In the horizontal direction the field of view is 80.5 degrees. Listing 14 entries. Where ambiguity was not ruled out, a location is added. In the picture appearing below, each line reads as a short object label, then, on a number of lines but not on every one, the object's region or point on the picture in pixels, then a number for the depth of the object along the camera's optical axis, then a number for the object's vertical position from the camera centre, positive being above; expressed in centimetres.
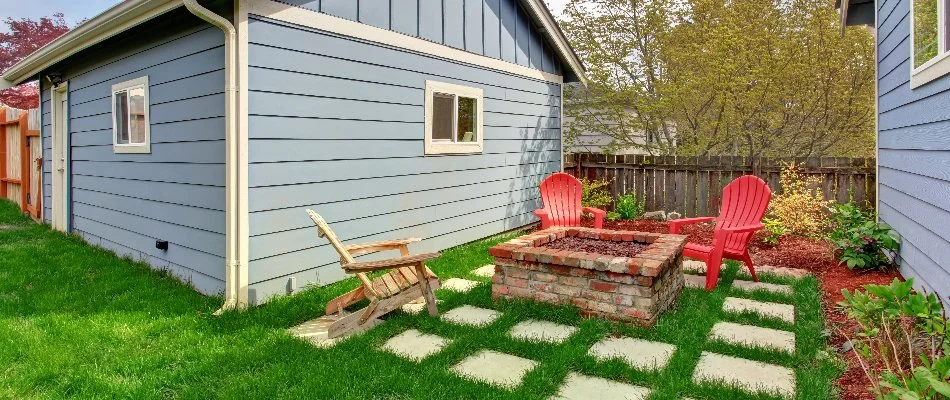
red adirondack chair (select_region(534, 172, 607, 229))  616 -25
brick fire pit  368 -70
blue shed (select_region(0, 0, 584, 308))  420 +43
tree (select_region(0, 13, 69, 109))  1855 +445
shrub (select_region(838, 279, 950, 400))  167 -61
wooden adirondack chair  356 -78
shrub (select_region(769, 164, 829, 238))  697 -46
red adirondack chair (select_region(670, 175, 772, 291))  459 -42
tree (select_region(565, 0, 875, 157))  1006 +192
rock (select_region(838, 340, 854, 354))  322 -98
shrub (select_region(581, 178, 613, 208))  912 -31
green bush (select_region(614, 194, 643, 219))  888 -50
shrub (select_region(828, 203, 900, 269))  505 -63
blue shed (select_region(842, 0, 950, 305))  354 +34
